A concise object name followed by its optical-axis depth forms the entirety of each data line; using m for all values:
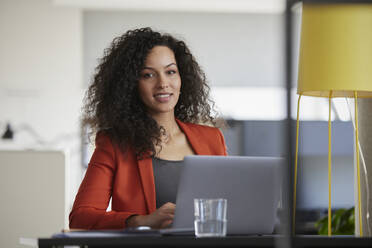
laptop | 3.23
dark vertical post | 2.31
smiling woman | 3.87
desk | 2.92
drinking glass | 3.06
